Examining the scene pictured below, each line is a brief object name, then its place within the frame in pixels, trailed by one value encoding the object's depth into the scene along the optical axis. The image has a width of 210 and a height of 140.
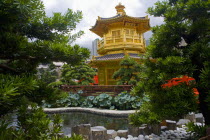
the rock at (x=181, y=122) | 4.97
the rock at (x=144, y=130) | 4.36
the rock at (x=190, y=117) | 5.70
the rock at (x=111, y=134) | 4.14
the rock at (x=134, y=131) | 4.32
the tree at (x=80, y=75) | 14.59
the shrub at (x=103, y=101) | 9.12
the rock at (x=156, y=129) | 4.31
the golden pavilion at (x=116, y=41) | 14.02
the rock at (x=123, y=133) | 4.26
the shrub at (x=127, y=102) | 8.55
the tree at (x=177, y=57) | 2.62
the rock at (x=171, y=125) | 4.64
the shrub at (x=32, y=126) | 1.80
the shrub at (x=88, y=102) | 9.69
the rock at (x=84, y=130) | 3.93
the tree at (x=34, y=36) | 1.95
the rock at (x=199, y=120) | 5.29
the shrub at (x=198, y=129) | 2.63
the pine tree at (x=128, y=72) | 10.35
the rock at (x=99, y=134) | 3.98
